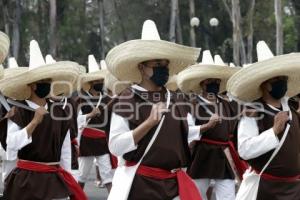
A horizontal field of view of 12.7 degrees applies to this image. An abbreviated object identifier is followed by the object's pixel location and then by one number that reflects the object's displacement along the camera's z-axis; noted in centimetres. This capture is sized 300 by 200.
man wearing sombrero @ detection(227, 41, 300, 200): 1042
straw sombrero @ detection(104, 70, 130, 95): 1756
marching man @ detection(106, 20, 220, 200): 1004
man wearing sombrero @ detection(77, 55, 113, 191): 2035
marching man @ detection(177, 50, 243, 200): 1581
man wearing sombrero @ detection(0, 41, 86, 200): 1198
